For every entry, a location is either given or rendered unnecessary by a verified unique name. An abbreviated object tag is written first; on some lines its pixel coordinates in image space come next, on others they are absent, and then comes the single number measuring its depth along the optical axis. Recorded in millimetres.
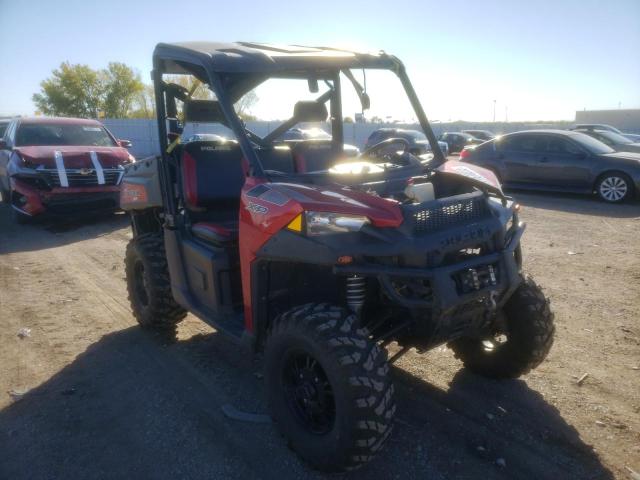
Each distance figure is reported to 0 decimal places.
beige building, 52928
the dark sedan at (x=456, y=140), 26405
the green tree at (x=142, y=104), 51075
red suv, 8969
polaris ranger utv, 2592
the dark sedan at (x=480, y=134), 28539
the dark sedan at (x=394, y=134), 20552
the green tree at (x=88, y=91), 48375
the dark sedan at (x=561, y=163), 10648
